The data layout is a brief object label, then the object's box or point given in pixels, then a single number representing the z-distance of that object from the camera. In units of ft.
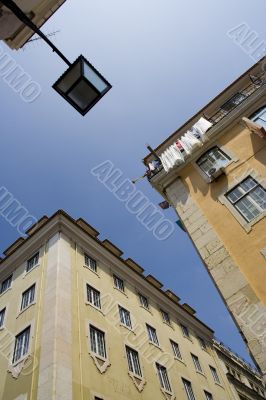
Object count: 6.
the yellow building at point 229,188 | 28.45
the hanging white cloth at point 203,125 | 46.07
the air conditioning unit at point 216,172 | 38.28
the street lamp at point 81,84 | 14.57
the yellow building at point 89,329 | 43.24
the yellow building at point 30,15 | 20.53
